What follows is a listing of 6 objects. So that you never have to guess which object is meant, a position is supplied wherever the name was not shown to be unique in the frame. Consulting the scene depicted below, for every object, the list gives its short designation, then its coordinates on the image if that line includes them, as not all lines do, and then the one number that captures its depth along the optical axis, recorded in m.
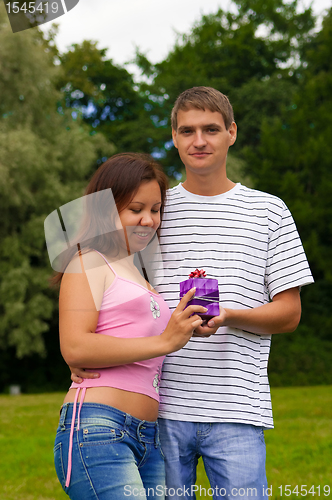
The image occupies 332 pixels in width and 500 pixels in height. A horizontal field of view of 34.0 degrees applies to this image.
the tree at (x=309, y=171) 19.73
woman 1.75
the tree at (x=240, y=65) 22.67
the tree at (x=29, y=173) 15.46
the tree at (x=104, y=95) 22.09
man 2.11
